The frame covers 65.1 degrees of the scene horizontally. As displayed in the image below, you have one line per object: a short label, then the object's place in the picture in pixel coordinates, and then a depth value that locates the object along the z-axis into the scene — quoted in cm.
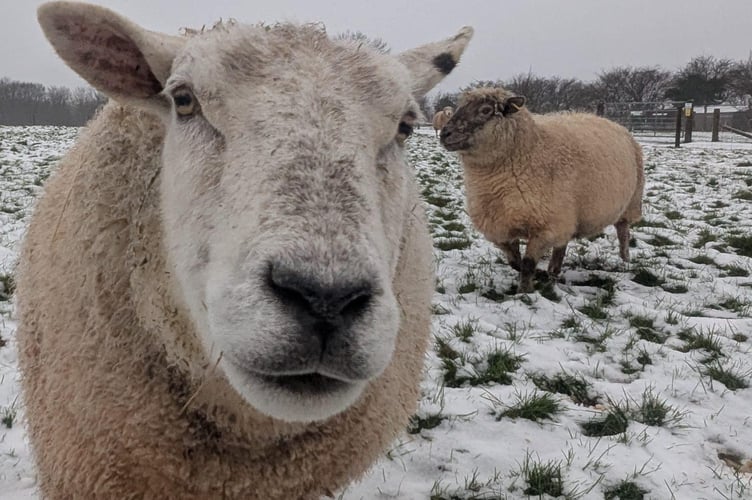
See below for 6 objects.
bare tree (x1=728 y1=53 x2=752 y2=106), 3979
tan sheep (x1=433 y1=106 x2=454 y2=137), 1758
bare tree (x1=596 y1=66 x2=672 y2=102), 4747
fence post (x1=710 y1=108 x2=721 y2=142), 2327
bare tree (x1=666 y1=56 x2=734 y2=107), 4594
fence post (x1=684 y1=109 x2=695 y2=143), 2214
